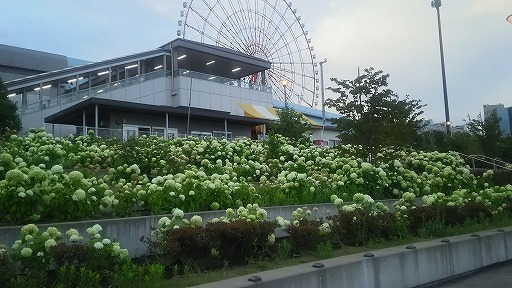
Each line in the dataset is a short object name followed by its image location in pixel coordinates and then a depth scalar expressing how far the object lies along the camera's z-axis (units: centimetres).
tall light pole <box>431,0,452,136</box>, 3585
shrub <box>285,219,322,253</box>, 672
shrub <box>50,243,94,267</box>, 455
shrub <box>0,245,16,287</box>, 427
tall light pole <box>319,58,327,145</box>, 5622
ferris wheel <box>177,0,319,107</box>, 4844
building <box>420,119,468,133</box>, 7164
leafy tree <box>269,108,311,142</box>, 2244
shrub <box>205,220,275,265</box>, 588
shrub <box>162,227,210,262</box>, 546
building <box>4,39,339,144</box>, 3080
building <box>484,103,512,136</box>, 4338
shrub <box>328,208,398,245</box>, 765
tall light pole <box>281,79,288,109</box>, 4819
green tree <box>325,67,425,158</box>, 1359
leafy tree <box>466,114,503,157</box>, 2711
